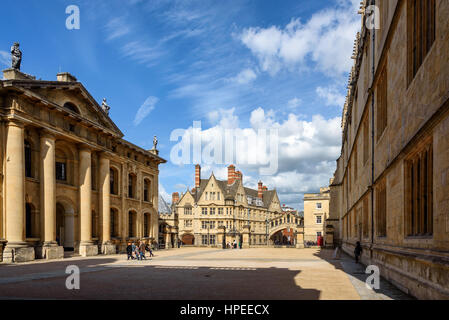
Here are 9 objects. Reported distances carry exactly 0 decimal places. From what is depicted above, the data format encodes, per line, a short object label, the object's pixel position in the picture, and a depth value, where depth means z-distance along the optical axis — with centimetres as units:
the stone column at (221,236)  5116
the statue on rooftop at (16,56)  2621
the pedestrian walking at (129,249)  2583
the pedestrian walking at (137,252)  2523
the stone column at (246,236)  5141
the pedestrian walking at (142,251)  2549
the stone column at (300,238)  4777
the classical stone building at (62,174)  2388
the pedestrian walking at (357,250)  2027
